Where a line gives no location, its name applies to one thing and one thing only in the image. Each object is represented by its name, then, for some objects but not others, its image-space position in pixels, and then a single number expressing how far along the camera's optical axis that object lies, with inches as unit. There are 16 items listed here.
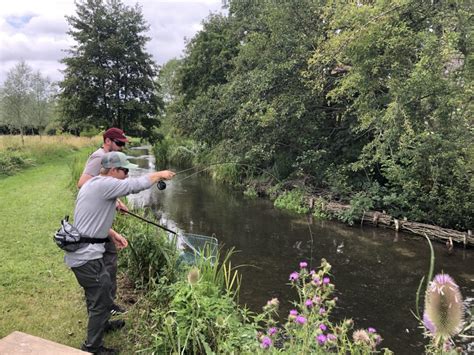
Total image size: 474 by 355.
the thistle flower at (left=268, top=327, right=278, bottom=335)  119.4
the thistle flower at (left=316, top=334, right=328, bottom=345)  109.1
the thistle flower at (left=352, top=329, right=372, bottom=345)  108.0
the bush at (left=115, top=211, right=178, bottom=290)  194.9
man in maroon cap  178.9
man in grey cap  134.6
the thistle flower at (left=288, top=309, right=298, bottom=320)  118.2
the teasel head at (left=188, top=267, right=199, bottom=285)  144.9
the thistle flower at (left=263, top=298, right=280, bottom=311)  125.9
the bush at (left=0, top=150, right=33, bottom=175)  639.1
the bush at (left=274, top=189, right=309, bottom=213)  558.6
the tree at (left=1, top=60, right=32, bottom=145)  888.3
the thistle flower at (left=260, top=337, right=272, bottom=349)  109.9
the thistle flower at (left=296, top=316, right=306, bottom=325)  111.3
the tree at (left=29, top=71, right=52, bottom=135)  1015.6
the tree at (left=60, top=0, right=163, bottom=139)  1053.8
